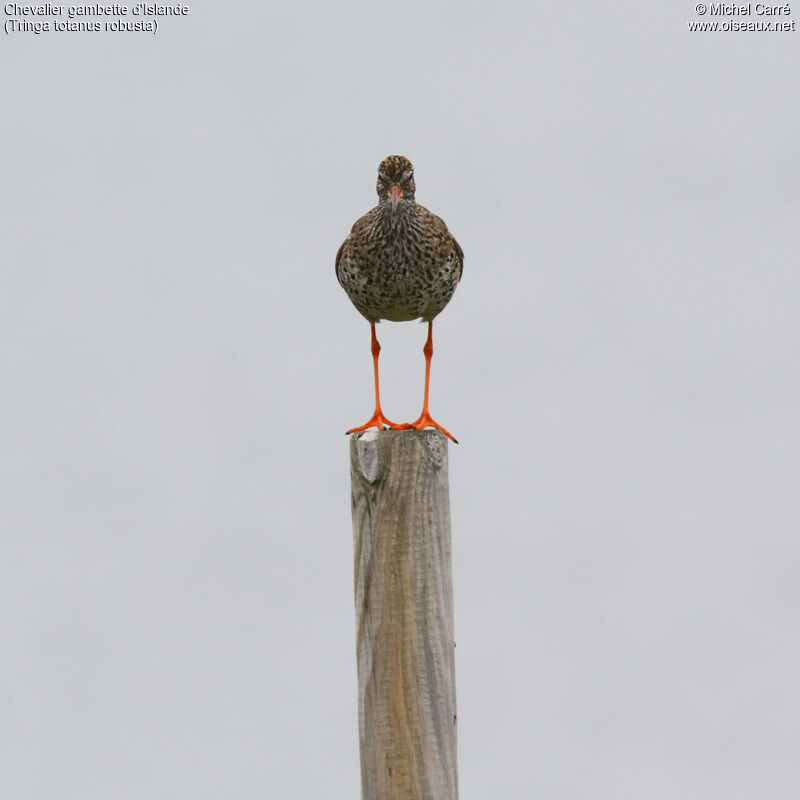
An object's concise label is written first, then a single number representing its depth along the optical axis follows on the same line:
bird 14.61
